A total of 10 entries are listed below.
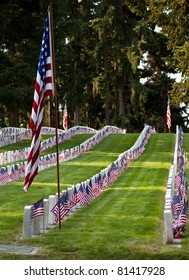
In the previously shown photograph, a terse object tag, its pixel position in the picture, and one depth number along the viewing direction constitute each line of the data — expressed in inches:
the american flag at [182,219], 525.0
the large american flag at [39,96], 527.2
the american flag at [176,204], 586.5
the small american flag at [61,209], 574.5
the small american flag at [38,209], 529.0
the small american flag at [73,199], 658.8
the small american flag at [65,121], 2033.7
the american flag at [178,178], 797.1
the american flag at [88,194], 729.7
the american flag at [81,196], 690.9
